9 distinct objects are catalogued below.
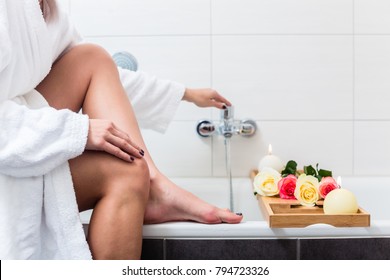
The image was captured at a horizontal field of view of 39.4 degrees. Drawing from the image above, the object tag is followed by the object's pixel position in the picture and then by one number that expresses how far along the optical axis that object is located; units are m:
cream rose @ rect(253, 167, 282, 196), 1.47
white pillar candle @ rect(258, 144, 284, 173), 1.85
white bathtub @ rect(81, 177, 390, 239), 1.87
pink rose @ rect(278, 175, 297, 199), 1.43
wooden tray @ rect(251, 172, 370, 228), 1.12
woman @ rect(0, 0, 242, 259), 0.96
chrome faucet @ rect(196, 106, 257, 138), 1.88
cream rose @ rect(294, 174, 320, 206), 1.33
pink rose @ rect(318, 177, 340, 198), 1.35
